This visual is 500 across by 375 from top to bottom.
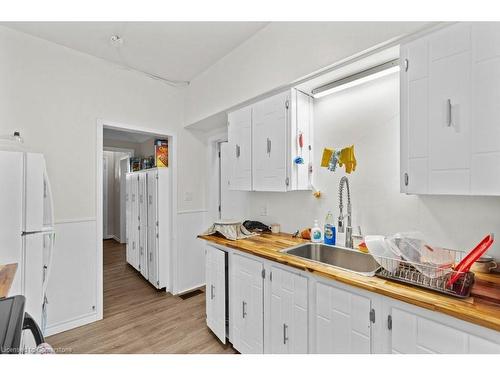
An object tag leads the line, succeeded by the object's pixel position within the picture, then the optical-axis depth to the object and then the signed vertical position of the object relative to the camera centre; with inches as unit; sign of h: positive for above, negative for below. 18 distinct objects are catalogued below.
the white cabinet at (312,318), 36.6 -27.1
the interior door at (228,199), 111.5 -6.0
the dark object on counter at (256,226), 93.1 -16.1
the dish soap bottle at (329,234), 69.2 -14.0
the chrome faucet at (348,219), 66.9 -9.6
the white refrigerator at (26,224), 66.4 -11.1
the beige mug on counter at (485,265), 47.6 -16.0
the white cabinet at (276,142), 74.2 +15.3
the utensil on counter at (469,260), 39.2 -12.7
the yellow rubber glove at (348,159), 71.9 +8.8
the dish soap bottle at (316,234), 72.4 -14.9
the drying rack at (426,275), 39.3 -16.4
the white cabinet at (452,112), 40.2 +14.3
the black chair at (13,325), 25.0 -16.4
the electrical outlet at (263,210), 99.0 -9.9
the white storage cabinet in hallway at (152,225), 121.0 -21.1
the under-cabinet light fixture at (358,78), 59.5 +30.5
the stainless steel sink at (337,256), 61.4 -19.9
